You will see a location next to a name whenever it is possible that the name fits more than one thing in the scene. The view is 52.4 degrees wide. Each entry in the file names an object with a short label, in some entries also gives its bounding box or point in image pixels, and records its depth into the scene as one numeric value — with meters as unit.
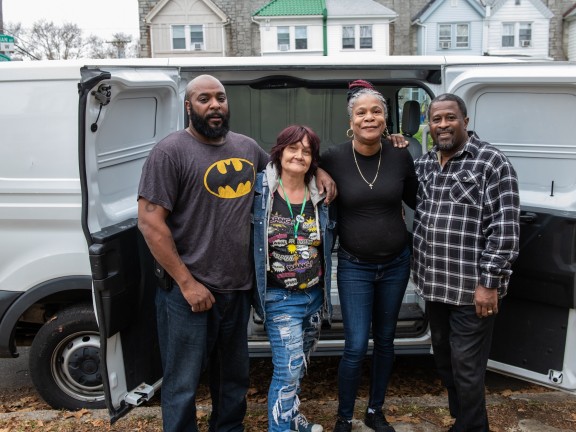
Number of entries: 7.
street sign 6.76
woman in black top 2.89
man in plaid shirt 2.67
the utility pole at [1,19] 12.75
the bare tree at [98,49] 35.16
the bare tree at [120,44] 34.28
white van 2.97
